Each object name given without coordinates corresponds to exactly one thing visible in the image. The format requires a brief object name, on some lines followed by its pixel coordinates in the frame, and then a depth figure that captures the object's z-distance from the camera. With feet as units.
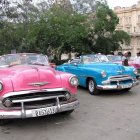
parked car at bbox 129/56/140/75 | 30.65
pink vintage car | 11.01
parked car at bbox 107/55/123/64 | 30.95
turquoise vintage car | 18.54
